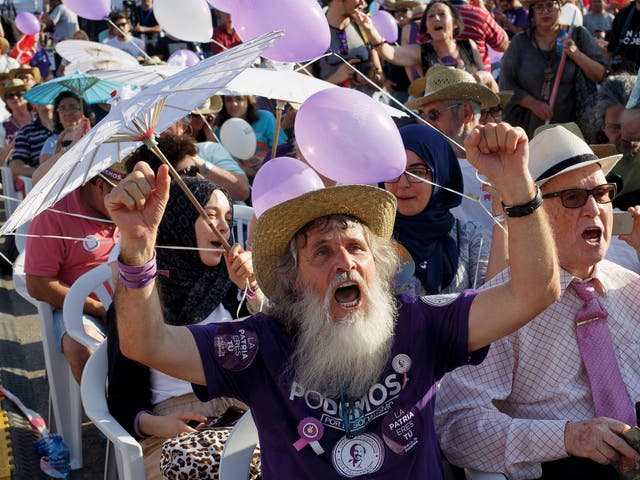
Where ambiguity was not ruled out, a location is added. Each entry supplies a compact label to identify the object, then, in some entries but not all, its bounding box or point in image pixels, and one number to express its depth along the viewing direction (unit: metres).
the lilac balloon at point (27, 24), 12.40
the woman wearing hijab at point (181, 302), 3.06
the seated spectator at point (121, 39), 10.52
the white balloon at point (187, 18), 4.49
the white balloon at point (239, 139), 6.16
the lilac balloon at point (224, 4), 3.34
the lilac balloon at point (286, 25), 3.16
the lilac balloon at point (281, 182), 2.97
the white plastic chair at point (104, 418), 2.76
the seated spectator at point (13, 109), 9.02
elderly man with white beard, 2.22
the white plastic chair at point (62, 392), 4.13
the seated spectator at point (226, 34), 9.04
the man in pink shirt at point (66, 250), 4.22
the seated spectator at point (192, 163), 3.98
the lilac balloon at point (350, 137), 2.82
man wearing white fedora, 2.54
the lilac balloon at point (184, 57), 6.19
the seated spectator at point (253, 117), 6.65
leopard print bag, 2.73
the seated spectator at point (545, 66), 6.50
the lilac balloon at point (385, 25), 8.13
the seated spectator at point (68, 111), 6.11
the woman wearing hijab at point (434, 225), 3.47
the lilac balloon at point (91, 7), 4.52
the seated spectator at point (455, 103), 4.77
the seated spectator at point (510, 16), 10.29
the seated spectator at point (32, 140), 7.34
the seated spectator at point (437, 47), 6.44
